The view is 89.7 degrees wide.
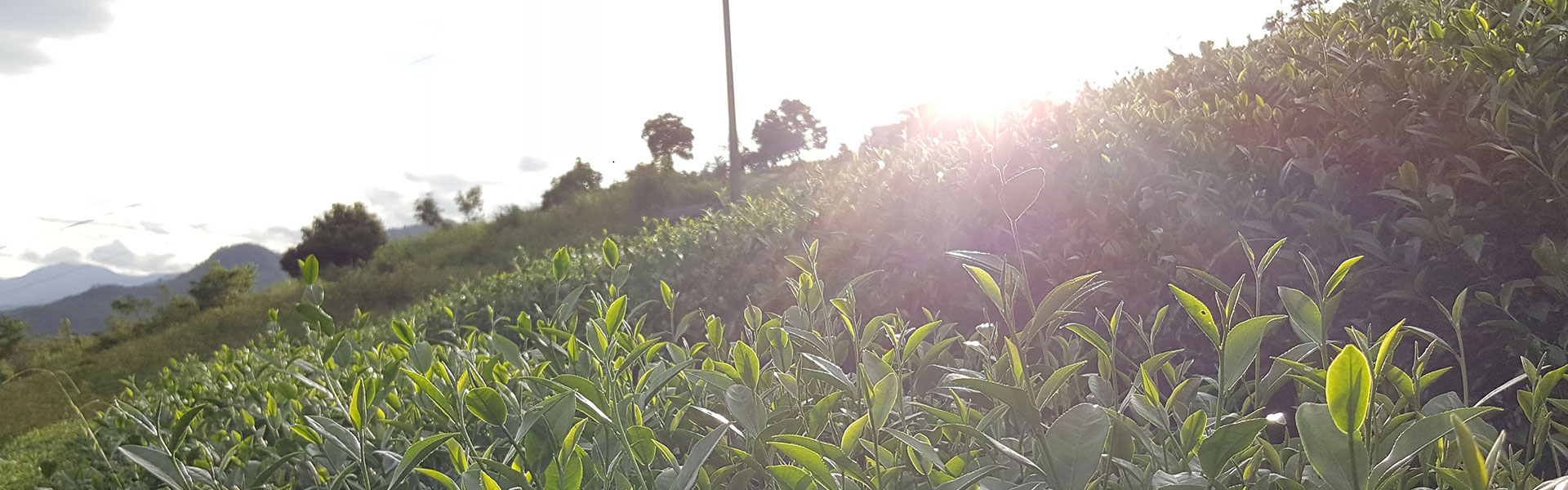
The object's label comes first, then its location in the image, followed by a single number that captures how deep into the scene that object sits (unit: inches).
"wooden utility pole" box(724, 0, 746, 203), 658.2
